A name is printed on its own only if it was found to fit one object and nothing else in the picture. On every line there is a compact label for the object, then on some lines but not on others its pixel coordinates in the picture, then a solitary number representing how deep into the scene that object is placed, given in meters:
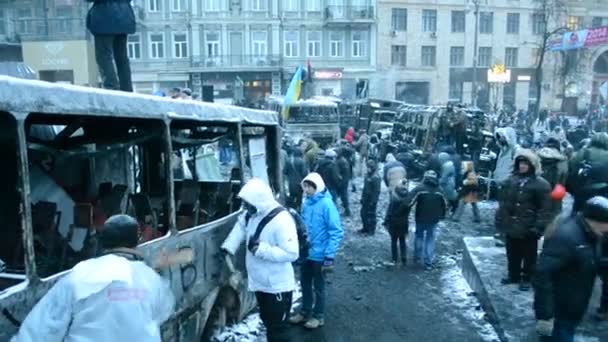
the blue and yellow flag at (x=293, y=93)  20.92
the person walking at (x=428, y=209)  8.66
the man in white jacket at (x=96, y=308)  2.71
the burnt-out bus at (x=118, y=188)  3.05
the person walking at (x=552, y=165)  8.79
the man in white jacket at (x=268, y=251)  4.96
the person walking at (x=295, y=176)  11.69
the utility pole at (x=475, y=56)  43.76
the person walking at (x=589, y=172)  5.87
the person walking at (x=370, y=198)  11.23
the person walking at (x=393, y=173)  10.69
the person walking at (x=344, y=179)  12.73
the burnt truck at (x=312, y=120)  21.97
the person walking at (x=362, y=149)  18.50
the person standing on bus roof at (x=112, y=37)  6.33
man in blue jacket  6.18
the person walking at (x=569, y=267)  4.12
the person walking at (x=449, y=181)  12.10
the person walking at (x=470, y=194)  12.34
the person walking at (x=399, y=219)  8.95
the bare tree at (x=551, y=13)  37.36
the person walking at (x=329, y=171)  12.19
